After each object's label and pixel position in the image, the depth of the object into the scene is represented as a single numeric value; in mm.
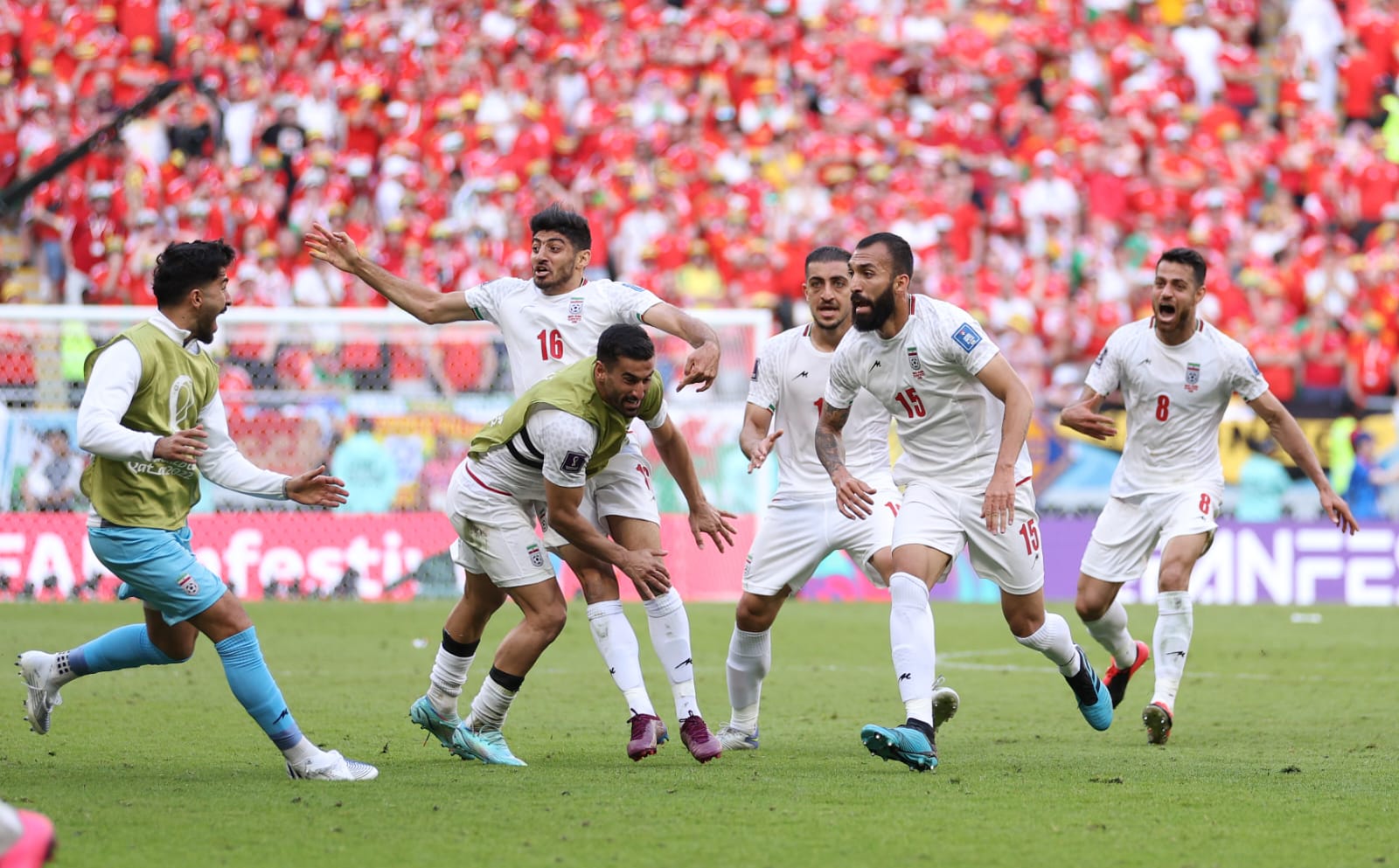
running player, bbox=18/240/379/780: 15297
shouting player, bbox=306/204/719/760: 17266
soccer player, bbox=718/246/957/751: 18734
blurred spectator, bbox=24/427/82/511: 35687
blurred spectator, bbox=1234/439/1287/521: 38719
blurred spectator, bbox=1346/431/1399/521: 39187
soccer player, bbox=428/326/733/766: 16156
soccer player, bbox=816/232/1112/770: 16609
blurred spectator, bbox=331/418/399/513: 37094
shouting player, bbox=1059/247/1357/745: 20359
